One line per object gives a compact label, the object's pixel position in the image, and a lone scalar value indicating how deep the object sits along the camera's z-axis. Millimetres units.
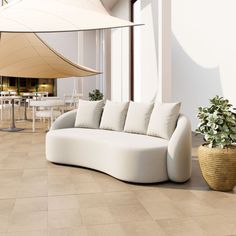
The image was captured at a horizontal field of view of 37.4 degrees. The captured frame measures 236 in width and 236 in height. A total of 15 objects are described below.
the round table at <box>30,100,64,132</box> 7246
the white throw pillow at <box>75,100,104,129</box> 4855
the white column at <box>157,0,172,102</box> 5707
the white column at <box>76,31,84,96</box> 14555
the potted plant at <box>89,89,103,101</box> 9109
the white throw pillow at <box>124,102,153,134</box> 4238
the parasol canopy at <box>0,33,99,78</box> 7477
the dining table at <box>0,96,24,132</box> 7934
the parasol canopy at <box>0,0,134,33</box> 4516
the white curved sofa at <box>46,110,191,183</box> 3553
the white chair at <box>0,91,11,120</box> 8978
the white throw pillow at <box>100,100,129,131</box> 4559
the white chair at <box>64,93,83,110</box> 10470
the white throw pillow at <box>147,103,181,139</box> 3887
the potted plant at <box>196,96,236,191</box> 3246
